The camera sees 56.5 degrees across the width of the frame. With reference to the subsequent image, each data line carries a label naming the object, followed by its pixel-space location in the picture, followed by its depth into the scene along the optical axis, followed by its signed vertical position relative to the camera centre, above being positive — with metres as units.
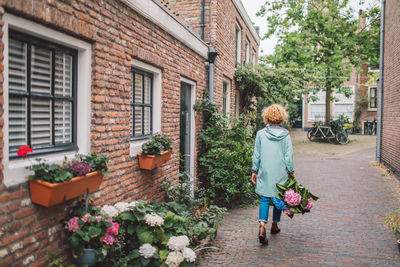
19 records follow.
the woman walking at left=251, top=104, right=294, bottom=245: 5.00 -0.54
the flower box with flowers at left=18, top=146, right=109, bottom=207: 2.76 -0.48
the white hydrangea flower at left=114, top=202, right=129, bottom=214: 3.71 -0.87
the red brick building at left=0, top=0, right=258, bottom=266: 2.73 +0.25
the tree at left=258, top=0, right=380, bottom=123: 20.41 +4.62
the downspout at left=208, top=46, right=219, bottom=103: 8.23 +1.14
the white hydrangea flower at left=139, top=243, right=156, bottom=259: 3.47 -1.22
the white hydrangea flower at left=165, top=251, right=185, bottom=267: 3.39 -1.27
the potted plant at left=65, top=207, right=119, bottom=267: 3.13 -1.00
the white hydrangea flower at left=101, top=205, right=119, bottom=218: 3.51 -0.87
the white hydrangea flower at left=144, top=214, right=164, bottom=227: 3.67 -0.99
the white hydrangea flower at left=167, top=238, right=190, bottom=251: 3.53 -1.16
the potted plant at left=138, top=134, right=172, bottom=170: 4.85 -0.45
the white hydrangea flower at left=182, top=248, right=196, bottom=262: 3.48 -1.26
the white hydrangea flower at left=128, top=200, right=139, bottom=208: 3.83 -0.88
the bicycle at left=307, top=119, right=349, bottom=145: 20.98 -0.56
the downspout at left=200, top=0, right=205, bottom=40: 8.46 +2.30
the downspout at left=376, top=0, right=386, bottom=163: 13.08 +1.12
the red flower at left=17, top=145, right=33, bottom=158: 2.64 -0.23
